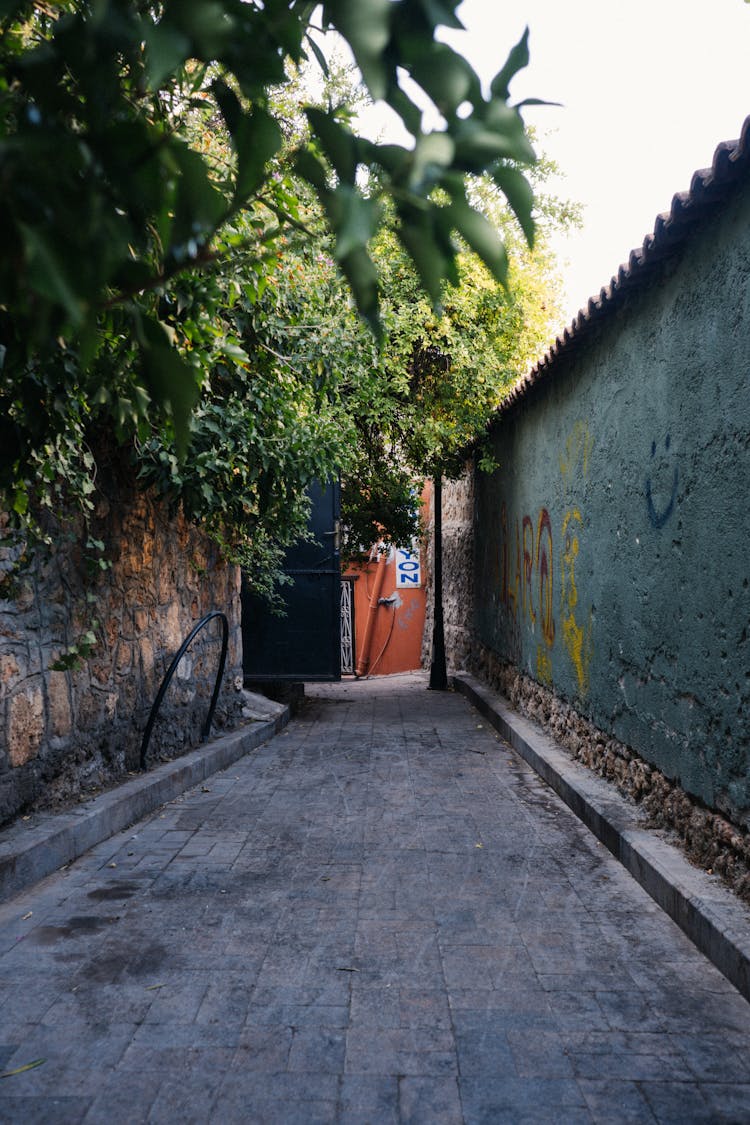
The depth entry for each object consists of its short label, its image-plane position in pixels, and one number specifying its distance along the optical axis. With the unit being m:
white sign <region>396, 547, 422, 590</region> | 19.69
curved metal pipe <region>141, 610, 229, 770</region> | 6.23
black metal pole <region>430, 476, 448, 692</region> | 13.28
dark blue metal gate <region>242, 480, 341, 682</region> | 11.86
